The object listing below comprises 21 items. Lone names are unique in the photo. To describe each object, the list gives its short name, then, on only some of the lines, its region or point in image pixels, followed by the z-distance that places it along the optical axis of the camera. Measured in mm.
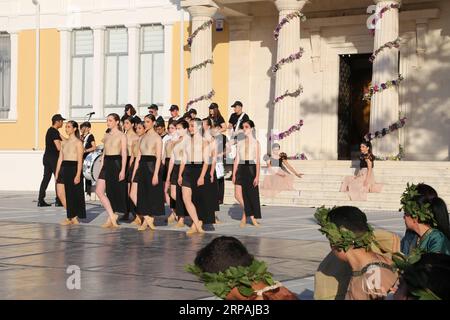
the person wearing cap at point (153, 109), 18453
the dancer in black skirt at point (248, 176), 15133
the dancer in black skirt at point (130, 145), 15594
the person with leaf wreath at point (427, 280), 3178
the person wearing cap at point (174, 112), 18352
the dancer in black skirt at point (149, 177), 14648
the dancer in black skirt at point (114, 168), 15055
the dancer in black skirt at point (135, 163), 15052
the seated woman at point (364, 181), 20234
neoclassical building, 24578
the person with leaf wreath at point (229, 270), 3938
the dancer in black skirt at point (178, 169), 14367
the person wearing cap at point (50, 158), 19703
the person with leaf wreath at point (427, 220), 5902
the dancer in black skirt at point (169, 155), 15445
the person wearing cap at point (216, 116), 18427
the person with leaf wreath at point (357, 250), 4703
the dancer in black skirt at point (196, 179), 14094
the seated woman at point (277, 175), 21853
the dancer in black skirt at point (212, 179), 14211
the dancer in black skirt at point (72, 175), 15336
